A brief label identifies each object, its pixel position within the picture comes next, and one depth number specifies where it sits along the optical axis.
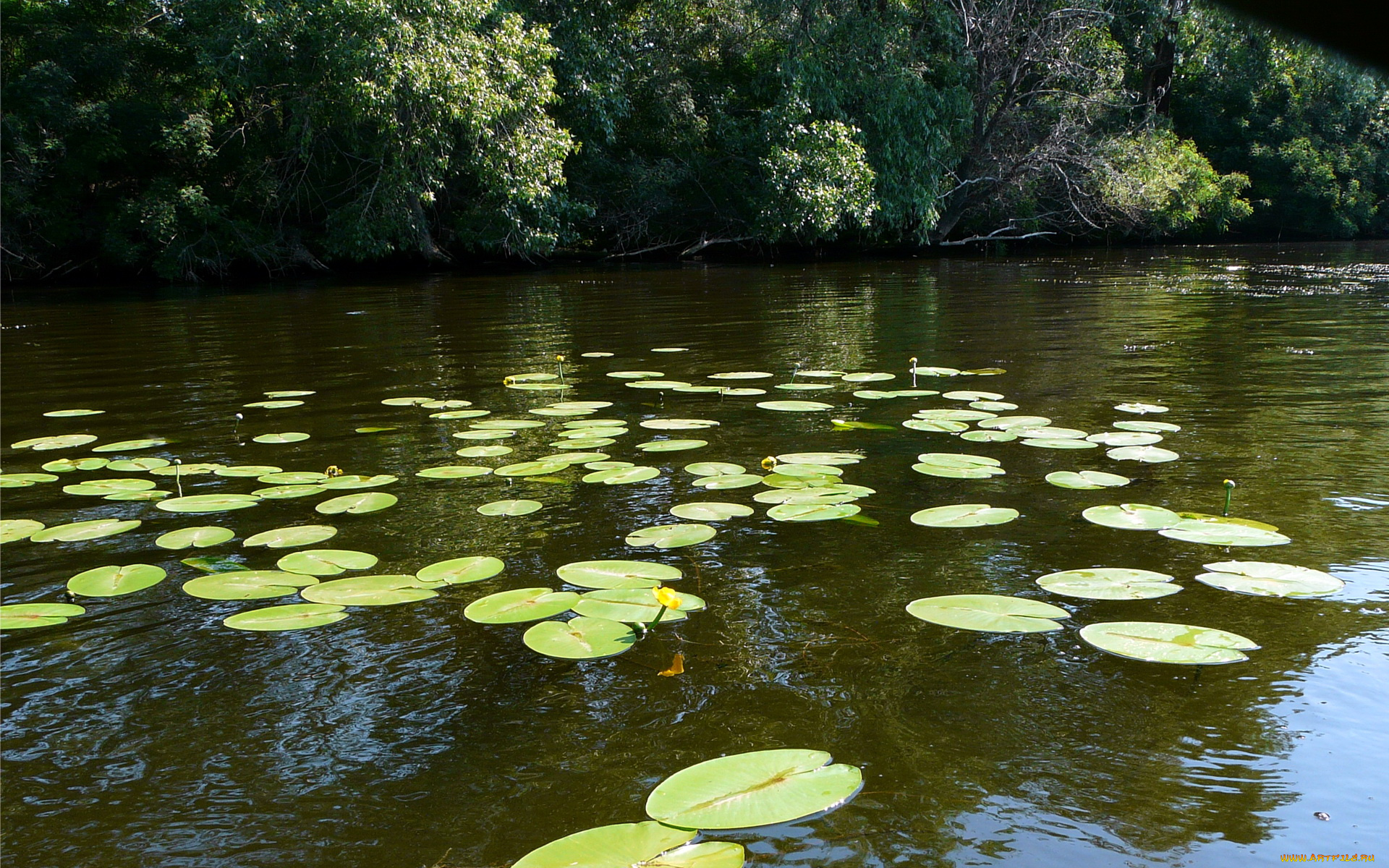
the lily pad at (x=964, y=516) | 3.07
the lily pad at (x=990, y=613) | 2.33
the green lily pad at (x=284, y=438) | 4.43
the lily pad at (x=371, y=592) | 2.57
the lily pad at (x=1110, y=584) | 2.49
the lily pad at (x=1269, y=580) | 2.49
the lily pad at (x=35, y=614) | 2.45
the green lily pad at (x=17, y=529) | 3.14
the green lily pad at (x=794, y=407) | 4.96
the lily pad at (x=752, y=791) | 1.58
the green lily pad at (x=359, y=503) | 3.36
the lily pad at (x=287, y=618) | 2.43
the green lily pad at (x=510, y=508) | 3.33
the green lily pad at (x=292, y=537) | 3.04
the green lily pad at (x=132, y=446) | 4.41
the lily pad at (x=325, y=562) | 2.79
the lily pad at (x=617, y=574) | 2.65
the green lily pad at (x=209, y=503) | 3.39
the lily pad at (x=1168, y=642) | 2.13
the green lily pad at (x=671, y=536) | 2.98
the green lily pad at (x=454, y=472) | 3.83
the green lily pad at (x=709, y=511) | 3.24
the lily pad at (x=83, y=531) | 3.13
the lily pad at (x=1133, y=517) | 3.01
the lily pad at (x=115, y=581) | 2.67
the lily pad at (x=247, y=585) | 2.63
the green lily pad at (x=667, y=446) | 4.16
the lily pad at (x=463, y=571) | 2.71
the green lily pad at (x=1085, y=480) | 3.48
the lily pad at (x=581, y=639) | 2.25
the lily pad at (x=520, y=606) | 2.43
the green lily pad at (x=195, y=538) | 3.06
